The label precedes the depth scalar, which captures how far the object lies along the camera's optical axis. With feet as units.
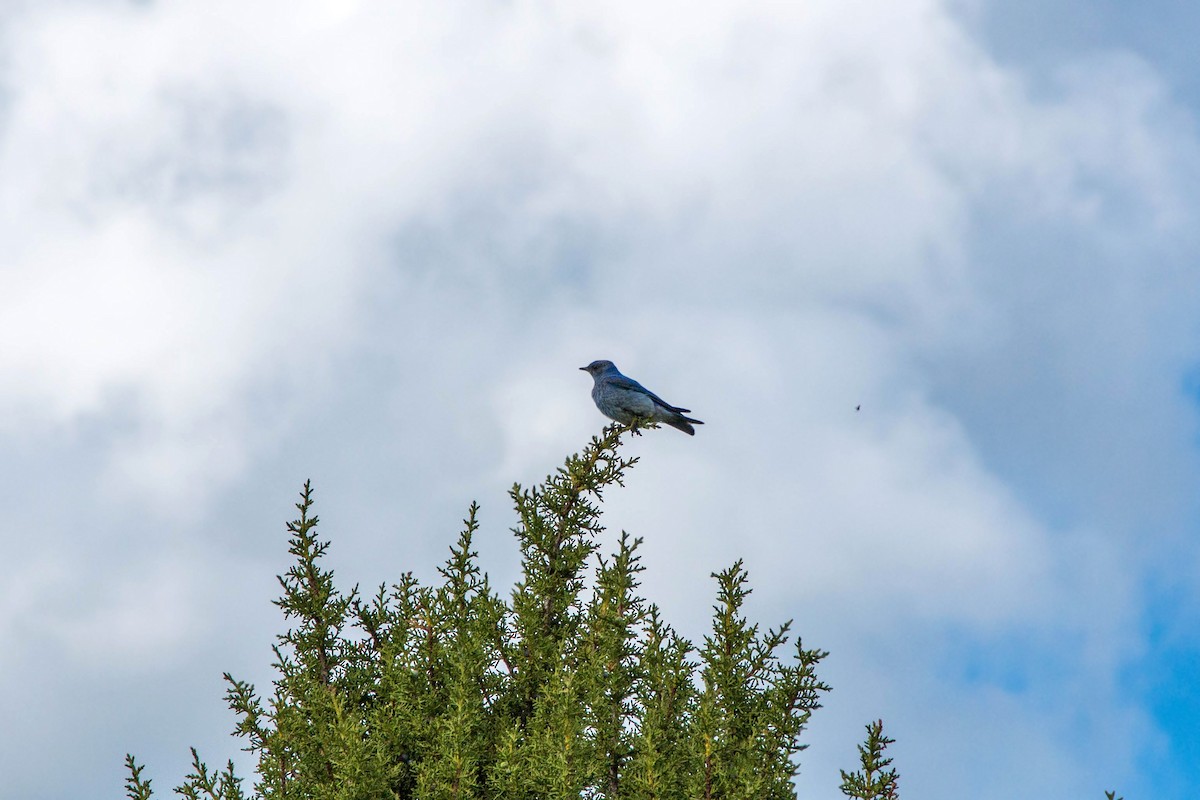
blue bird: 94.27
